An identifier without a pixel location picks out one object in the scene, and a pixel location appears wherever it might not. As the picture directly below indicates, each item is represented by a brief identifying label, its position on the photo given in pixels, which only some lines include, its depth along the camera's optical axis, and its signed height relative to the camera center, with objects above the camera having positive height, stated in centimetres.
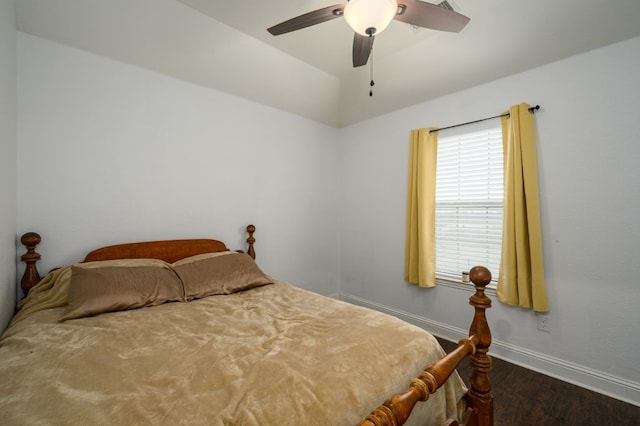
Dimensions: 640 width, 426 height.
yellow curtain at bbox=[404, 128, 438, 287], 282 +4
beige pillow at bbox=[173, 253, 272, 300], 201 -48
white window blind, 248 +12
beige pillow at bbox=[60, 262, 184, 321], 159 -47
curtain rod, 221 +88
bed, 81 -58
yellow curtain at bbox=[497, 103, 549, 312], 215 -8
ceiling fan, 129 +107
